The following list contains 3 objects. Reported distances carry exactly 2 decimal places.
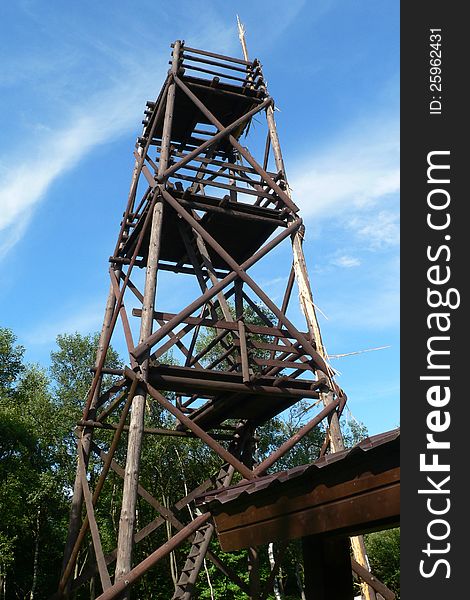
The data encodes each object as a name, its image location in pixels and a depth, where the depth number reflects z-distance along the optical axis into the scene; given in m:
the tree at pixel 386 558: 26.92
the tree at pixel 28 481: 15.98
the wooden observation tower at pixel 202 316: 7.35
